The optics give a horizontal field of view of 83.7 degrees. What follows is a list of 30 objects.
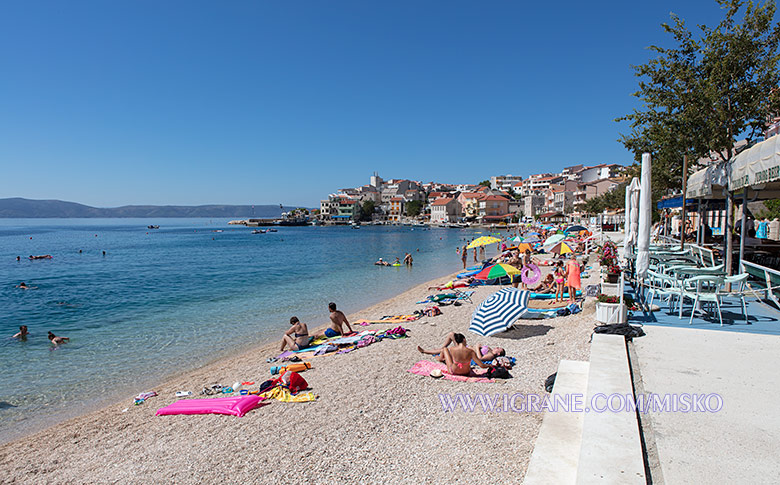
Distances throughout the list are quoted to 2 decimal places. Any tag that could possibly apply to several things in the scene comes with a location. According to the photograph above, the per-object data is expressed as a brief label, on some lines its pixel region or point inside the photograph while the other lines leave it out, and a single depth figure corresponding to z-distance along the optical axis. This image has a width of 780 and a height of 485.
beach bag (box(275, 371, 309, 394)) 7.27
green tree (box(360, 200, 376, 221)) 152.50
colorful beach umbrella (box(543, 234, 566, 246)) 22.75
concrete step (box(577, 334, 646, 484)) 3.00
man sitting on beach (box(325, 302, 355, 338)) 11.72
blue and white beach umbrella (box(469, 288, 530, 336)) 8.98
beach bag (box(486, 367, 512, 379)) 6.79
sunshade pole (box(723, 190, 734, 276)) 8.93
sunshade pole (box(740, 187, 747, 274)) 8.52
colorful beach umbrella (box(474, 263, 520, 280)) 17.22
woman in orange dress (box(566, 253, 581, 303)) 12.63
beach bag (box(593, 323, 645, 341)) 6.26
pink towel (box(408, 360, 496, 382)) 6.90
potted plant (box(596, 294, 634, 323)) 6.77
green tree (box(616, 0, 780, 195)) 9.95
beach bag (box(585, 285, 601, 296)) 11.16
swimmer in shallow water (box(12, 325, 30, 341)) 13.77
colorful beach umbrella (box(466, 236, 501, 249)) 23.08
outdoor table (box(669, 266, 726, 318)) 8.05
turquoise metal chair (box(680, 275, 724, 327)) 6.79
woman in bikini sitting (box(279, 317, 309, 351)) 10.79
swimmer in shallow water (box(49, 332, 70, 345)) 13.02
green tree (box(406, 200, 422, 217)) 146.62
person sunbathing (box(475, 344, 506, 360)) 7.51
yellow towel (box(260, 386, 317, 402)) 6.93
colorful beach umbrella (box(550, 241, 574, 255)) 21.20
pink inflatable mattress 6.67
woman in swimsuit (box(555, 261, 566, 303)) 13.03
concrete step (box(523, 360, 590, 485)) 3.29
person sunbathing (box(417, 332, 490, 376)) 7.07
